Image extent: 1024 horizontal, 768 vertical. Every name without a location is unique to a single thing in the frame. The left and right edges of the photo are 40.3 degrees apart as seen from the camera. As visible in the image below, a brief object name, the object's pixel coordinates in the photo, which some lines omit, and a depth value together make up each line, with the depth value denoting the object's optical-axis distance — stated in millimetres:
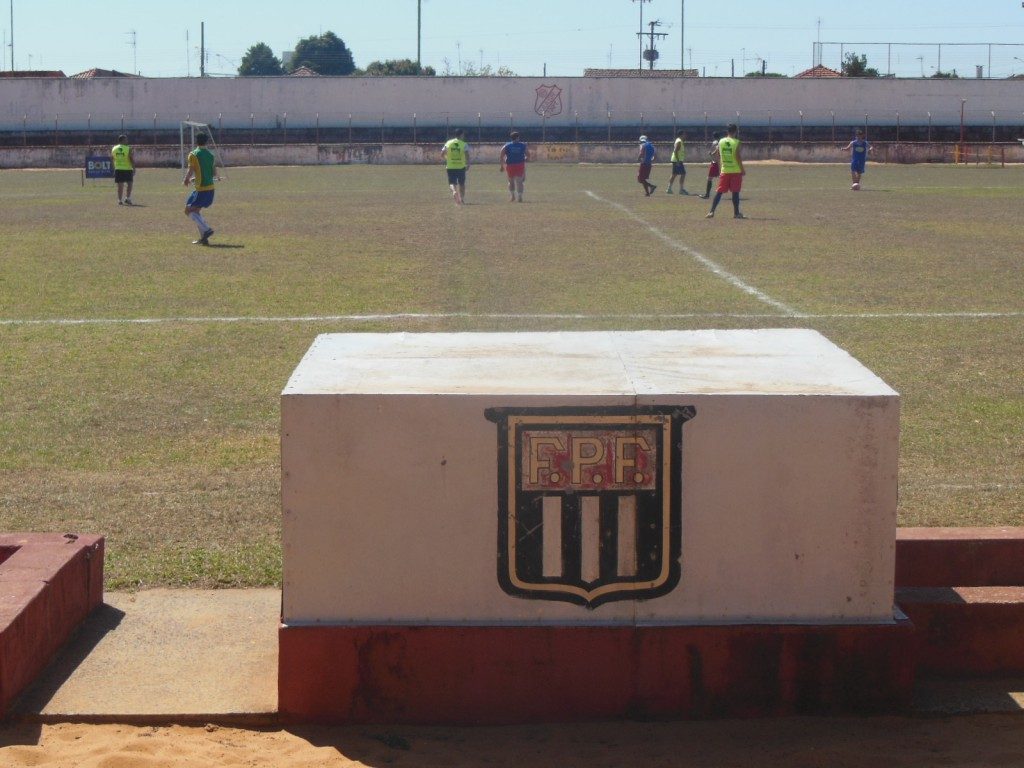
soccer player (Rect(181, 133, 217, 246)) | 20984
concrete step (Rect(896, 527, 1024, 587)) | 5523
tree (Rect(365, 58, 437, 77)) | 128750
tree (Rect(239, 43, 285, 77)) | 145250
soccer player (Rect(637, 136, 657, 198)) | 32000
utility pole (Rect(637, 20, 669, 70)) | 115762
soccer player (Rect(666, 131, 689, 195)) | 33969
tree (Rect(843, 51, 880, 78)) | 97812
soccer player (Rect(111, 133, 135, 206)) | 30500
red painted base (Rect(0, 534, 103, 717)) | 4590
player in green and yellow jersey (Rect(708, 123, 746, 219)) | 25234
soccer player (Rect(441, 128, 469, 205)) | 29766
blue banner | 43644
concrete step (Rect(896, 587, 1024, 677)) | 5023
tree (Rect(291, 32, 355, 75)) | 138000
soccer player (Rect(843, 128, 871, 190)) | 34812
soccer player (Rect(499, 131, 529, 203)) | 30547
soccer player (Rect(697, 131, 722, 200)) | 27844
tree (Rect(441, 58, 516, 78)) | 105125
